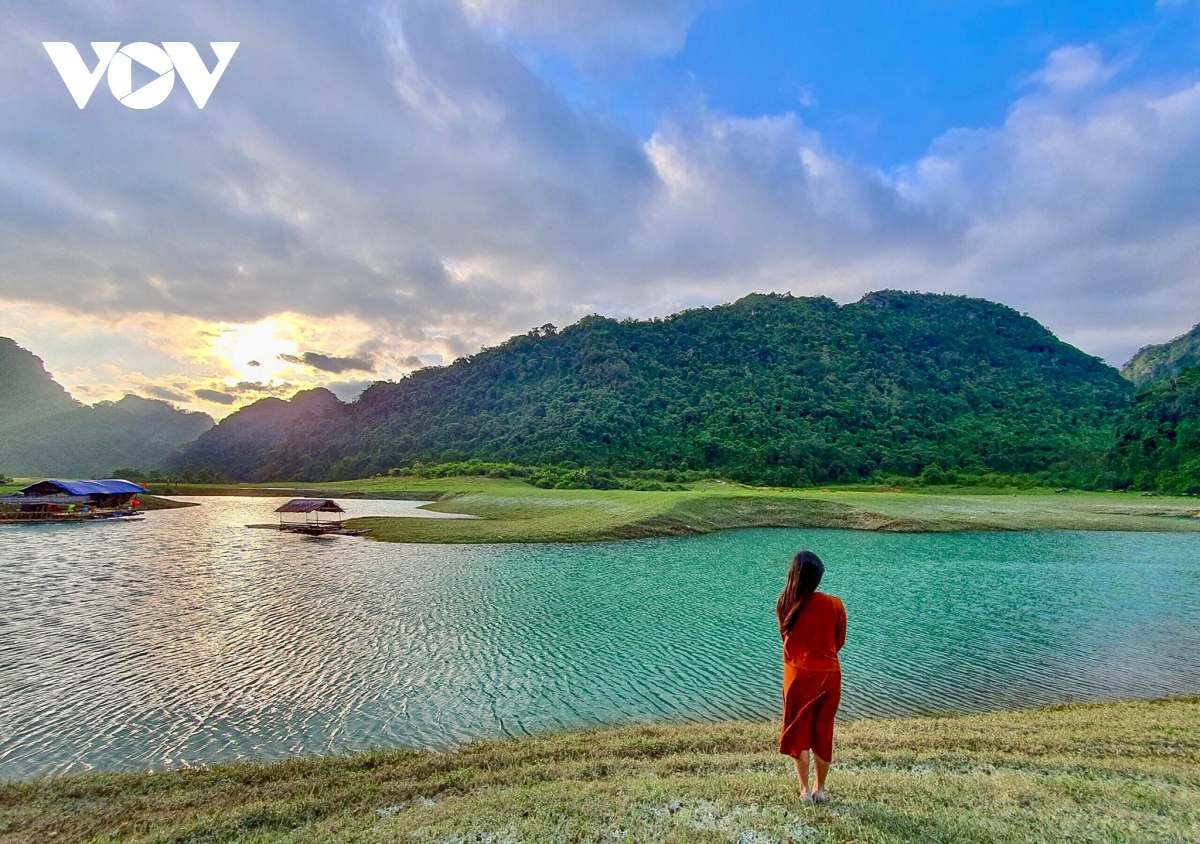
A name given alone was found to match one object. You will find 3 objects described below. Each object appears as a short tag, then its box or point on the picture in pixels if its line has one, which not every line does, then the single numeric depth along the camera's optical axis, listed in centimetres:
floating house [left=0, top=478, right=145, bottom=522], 5109
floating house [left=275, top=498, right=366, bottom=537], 4306
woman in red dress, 668
